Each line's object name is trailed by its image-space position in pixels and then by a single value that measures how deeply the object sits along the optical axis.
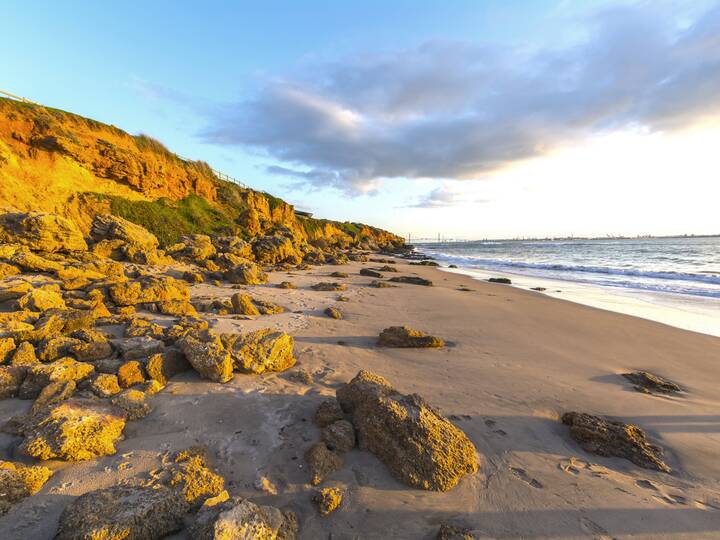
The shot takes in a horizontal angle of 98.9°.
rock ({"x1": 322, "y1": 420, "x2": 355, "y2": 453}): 3.74
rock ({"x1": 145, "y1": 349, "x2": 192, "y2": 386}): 4.99
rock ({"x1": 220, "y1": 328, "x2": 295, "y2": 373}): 5.41
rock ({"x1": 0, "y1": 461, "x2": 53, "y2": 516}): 2.75
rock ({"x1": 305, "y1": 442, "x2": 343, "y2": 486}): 3.38
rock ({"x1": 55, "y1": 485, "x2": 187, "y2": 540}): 2.42
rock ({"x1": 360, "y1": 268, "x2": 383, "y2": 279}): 20.48
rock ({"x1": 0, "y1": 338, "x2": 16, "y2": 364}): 4.96
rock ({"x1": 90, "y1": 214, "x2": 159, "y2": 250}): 16.97
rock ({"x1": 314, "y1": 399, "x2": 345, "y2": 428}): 4.15
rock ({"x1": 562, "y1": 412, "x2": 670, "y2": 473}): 3.87
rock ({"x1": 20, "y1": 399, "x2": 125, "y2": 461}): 3.28
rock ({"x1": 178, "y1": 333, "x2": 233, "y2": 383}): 5.06
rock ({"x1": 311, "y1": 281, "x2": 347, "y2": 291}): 14.38
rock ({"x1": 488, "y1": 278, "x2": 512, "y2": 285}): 21.12
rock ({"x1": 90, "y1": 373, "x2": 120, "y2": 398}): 4.33
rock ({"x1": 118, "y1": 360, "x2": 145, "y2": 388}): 4.73
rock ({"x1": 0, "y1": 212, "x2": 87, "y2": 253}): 12.77
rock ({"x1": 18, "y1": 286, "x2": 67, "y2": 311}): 6.91
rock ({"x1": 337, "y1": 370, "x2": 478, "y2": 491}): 3.40
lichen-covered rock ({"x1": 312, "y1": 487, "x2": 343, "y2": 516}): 2.99
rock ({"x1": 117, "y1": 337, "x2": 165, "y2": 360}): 5.31
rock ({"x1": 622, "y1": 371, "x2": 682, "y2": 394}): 5.85
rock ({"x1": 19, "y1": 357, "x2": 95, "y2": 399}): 4.36
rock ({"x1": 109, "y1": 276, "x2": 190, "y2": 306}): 8.51
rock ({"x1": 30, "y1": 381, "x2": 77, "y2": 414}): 4.01
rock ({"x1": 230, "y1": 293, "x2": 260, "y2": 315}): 9.25
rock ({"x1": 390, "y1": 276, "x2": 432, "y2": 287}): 18.33
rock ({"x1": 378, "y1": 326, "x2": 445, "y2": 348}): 7.56
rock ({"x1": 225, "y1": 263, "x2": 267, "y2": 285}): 14.20
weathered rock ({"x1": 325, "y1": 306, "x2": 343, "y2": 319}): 9.68
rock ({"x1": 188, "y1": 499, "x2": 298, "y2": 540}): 2.36
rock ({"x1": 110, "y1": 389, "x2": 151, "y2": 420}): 4.10
